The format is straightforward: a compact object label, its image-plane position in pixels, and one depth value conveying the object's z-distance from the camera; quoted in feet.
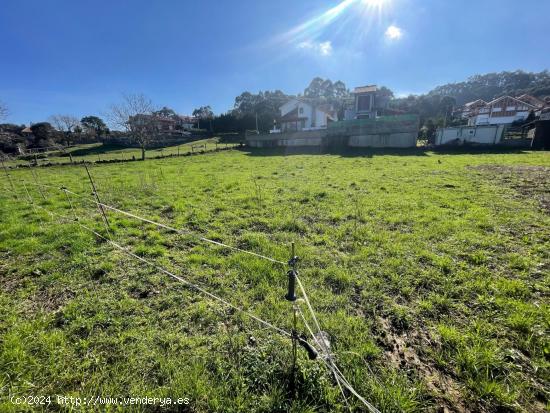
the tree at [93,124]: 206.12
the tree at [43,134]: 134.41
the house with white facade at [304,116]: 139.85
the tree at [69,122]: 210.88
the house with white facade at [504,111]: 153.58
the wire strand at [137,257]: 9.96
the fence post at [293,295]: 6.24
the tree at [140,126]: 88.23
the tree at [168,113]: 277.17
